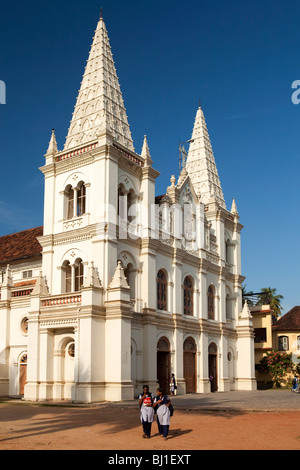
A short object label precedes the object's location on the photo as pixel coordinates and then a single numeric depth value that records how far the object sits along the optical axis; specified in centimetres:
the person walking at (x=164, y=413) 1394
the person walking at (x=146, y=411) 1405
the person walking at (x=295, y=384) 3841
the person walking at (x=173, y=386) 3203
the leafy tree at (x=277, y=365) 4569
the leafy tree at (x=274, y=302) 6976
